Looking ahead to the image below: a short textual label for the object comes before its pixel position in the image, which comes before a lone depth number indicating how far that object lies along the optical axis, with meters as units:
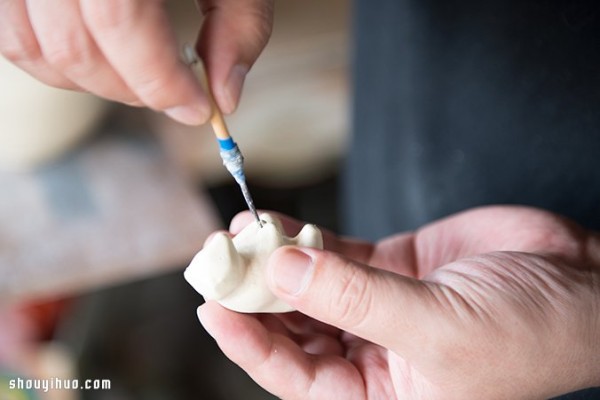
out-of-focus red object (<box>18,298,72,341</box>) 0.60
